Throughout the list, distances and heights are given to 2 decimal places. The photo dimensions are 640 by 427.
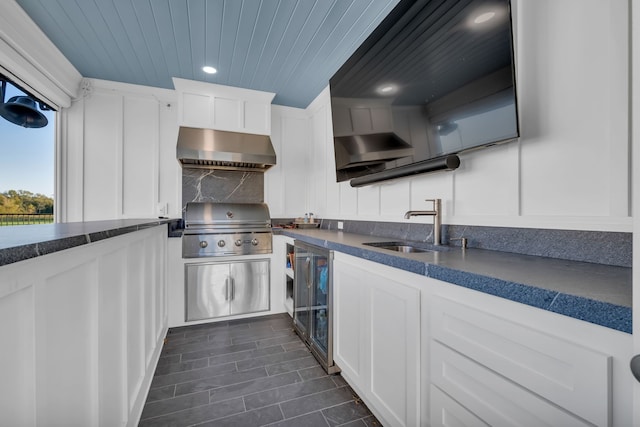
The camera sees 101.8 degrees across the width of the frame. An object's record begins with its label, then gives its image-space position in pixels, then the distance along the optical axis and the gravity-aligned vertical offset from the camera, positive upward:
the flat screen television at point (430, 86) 1.19 +0.74
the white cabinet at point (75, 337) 0.56 -0.36
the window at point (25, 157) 2.27 +0.58
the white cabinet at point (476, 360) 0.59 -0.45
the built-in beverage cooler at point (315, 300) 1.91 -0.72
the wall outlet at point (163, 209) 3.25 +0.09
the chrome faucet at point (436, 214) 1.60 +0.01
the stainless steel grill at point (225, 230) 2.84 -0.16
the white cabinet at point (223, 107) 2.95 +1.30
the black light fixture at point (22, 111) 2.25 +0.98
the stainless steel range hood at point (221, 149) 2.86 +0.77
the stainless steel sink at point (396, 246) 1.77 -0.22
